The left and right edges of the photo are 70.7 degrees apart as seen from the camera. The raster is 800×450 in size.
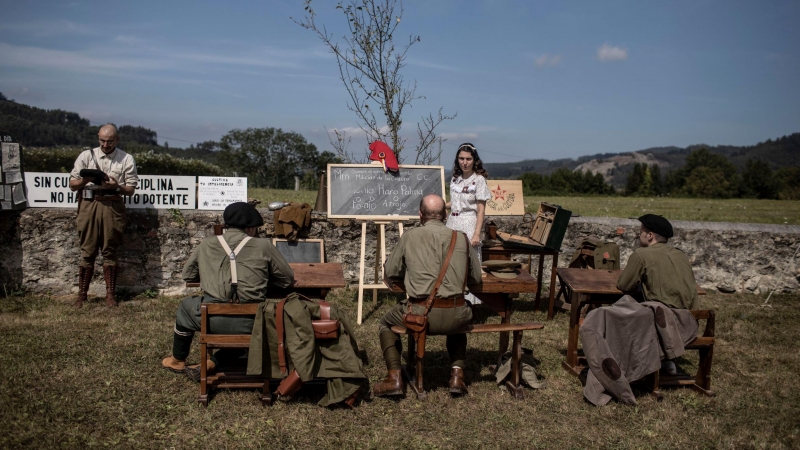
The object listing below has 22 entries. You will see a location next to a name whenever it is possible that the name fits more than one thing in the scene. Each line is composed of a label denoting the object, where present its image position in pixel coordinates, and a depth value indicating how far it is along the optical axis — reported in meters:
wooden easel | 6.90
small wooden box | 7.09
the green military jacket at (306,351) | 4.19
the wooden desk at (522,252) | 6.75
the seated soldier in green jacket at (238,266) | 4.38
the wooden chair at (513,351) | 4.66
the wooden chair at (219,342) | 4.27
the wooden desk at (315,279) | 4.98
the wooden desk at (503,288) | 4.99
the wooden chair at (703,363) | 4.91
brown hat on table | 5.24
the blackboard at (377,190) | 7.16
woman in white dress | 6.25
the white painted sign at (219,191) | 7.79
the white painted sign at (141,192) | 7.36
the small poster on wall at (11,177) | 7.01
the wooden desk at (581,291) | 5.27
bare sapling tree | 8.61
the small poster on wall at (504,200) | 8.31
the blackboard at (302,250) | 7.45
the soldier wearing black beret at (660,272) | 4.87
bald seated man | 4.49
